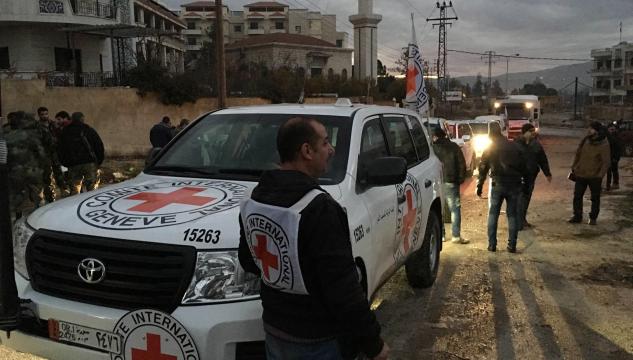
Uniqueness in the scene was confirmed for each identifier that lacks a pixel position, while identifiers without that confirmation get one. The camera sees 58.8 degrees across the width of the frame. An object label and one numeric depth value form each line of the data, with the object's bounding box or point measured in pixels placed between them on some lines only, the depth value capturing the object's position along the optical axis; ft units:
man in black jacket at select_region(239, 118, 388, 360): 6.67
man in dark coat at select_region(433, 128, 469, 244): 26.40
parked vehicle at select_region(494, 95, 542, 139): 106.73
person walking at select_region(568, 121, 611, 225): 30.73
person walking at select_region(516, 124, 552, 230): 28.49
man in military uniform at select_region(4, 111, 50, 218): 24.25
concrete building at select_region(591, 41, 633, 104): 283.79
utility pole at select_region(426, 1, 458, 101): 186.39
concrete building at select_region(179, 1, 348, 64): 264.52
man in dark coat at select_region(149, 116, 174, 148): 38.14
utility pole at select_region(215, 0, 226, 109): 62.39
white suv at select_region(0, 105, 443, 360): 8.91
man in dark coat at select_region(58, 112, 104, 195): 27.73
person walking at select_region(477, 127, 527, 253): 24.22
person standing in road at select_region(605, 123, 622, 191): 44.59
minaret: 186.39
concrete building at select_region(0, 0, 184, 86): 81.00
